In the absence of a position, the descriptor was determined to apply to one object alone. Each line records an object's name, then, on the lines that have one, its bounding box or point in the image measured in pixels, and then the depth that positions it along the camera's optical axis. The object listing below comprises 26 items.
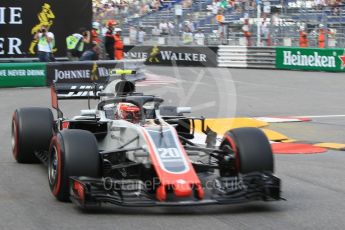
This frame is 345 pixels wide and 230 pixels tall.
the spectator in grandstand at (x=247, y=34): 32.28
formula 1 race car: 6.53
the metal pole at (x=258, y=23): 31.96
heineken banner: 27.41
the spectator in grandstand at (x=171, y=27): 35.24
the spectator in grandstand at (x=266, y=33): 31.68
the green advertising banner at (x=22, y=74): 21.03
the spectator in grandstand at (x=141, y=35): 36.55
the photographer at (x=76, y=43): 23.84
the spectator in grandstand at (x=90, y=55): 22.59
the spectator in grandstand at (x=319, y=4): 31.46
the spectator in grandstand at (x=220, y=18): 34.19
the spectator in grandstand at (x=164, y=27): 35.65
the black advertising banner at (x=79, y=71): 20.81
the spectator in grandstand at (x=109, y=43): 26.27
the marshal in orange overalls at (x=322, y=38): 28.83
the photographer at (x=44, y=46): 23.12
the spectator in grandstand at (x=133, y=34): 36.78
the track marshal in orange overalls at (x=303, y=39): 29.58
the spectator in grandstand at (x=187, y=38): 33.72
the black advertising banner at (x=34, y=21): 23.56
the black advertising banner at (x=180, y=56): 31.53
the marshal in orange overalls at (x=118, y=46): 26.90
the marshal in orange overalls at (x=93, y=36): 24.98
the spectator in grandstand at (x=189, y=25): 35.25
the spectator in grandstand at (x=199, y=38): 34.03
